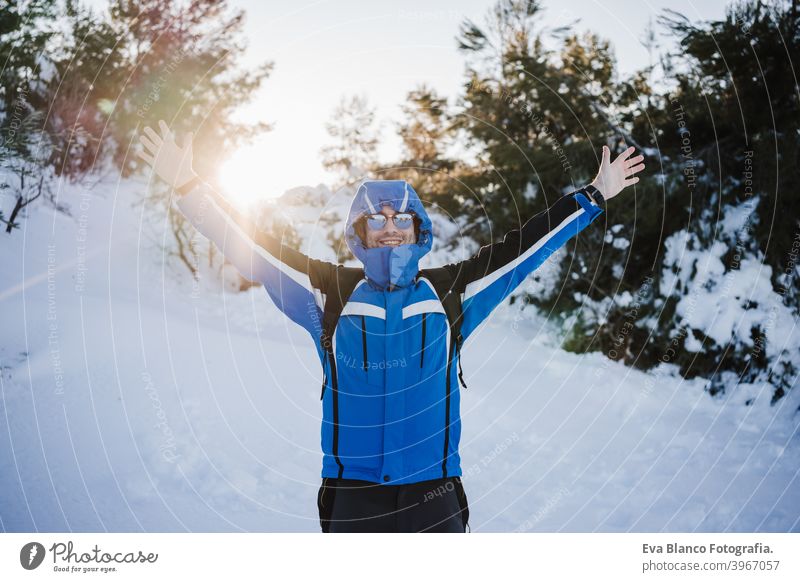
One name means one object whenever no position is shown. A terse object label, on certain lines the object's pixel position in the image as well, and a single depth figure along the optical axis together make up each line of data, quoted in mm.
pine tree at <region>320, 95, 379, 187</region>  7923
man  2176
